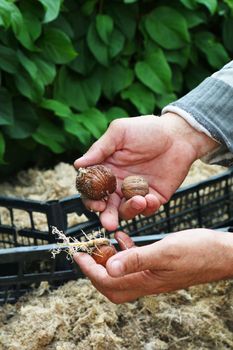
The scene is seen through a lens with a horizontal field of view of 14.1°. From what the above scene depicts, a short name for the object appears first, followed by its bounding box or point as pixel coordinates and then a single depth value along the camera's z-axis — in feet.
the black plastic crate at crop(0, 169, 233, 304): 3.19
